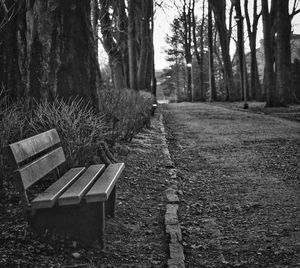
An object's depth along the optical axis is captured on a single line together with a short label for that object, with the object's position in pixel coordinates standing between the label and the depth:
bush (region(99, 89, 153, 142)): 7.56
